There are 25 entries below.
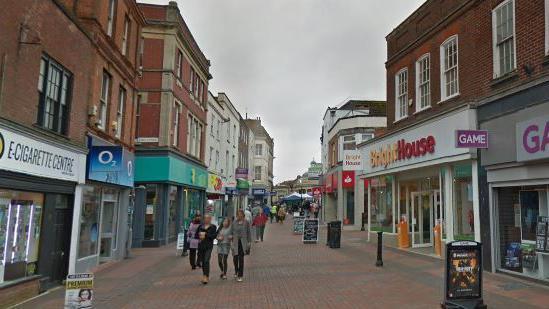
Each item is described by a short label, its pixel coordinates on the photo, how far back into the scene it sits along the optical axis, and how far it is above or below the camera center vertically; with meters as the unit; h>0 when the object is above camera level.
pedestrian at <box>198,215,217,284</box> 11.08 -0.79
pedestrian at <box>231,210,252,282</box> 11.34 -0.76
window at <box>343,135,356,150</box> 34.06 +5.39
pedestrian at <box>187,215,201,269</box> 13.30 -1.08
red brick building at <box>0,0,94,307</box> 8.57 +1.40
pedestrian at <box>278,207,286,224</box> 39.34 -0.22
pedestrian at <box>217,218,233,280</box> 11.68 -0.92
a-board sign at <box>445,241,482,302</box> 7.67 -0.88
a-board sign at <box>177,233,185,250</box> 16.89 -1.17
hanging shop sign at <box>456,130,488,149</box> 11.62 +2.04
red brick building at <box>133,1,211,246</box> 20.94 +3.95
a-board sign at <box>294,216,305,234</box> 26.34 -0.74
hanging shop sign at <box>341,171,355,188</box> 33.00 +2.56
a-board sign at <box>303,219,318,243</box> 20.39 -0.78
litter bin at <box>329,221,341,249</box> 18.72 -0.78
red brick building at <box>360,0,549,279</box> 11.00 +3.02
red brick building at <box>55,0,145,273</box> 12.59 +2.54
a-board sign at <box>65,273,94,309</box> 6.57 -1.22
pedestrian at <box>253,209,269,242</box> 21.94 -0.63
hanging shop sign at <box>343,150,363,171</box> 22.92 +2.76
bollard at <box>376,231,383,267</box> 13.37 -1.12
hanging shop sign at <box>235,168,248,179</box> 33.75 +2.84
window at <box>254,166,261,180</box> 62.82 +5.48
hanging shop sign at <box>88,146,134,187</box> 12.44 +1.28
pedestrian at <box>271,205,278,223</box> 41.28 +0.11
